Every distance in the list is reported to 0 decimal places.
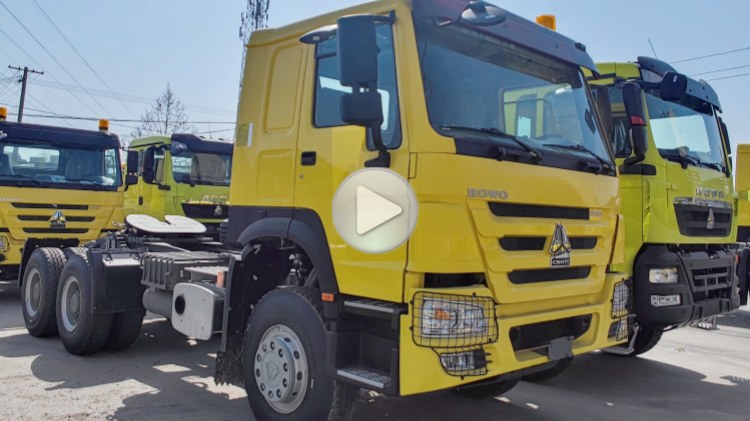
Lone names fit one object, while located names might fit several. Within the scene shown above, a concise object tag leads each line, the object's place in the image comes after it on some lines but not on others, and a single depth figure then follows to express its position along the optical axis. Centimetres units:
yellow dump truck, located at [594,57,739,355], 557
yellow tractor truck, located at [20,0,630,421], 335
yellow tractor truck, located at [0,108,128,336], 888
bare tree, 3869
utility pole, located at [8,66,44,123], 3756
